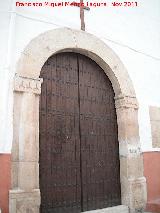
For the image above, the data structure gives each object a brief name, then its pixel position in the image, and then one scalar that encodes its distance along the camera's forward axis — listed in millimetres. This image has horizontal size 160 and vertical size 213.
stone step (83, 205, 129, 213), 3521
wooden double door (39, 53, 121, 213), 3278
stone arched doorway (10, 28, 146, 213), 2819
